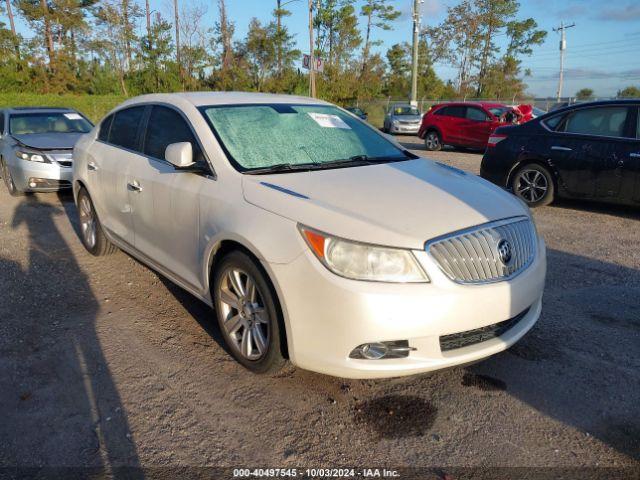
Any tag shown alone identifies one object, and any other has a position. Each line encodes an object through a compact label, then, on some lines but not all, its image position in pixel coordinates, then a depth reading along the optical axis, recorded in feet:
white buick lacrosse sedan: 8.35
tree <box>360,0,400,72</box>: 151.64
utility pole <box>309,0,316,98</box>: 91.14
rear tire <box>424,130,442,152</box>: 57.88
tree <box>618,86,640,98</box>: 139.84
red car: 53.47
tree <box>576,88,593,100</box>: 164.25
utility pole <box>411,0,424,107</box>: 94.89
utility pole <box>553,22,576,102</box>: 167.22
